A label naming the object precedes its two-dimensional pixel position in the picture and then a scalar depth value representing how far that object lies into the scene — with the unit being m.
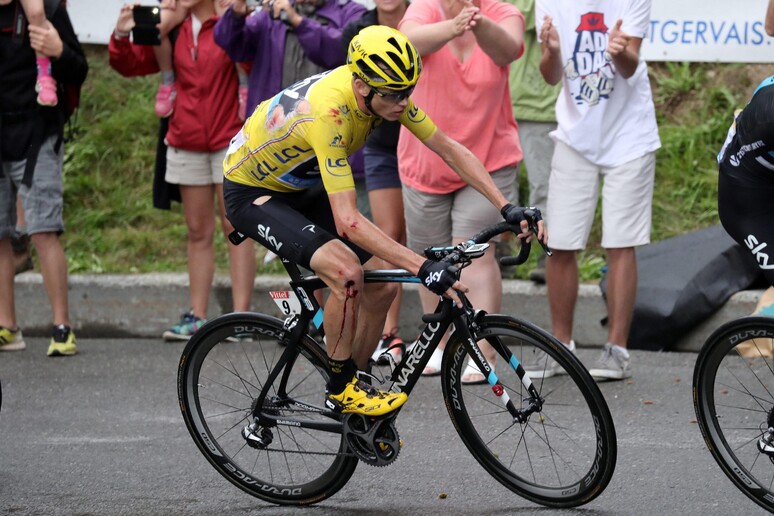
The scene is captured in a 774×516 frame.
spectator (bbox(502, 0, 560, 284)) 16.91
